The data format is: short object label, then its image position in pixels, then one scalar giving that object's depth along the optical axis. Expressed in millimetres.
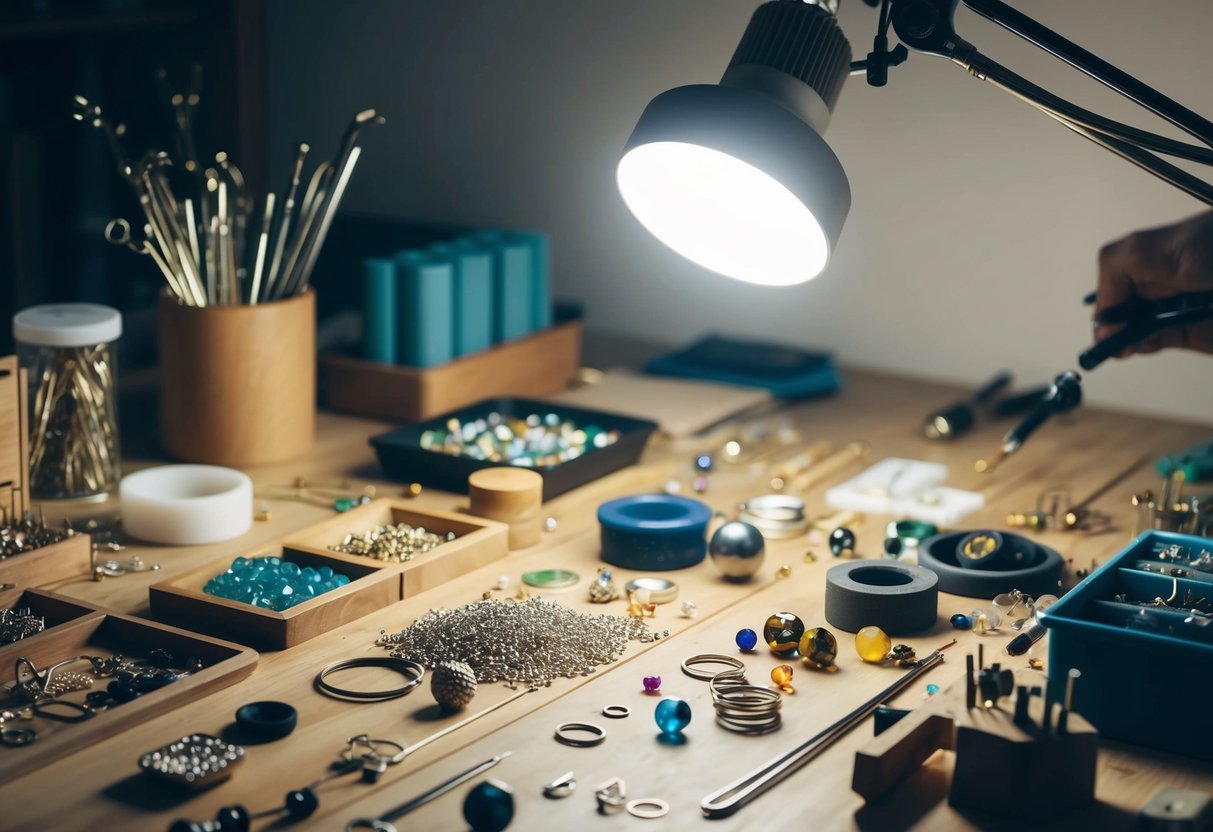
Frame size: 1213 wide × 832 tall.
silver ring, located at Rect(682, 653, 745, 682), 1255
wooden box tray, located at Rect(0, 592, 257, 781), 1081
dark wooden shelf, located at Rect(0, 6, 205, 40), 2078
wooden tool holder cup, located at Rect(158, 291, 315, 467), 1733
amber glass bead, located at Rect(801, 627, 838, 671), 1265
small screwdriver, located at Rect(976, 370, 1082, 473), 1565
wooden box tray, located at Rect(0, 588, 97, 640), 1309
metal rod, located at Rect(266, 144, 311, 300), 1779
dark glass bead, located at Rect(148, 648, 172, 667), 1243
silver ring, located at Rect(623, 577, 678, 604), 1423
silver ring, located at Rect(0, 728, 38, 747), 1102
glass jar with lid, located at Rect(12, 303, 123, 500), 1583
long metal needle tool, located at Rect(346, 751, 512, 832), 992
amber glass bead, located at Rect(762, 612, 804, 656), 1289
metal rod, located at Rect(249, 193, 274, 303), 1769
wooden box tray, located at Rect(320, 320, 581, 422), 1951
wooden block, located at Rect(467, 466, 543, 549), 1558
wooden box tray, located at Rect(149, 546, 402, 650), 1289
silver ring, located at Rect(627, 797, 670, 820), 1025
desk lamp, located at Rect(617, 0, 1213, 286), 1173
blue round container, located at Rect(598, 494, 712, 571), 1490
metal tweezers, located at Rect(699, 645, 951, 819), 1036
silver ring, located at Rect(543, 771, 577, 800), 1049
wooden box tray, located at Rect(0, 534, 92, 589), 1375
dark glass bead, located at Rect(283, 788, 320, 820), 1003
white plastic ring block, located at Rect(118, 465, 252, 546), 1510
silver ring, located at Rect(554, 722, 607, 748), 1127
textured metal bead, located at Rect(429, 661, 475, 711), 1157
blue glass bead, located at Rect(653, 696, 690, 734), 1132
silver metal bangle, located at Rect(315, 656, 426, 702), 1193
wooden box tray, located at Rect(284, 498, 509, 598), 1421
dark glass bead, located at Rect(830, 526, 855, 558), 1541
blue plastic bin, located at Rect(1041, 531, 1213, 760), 1124
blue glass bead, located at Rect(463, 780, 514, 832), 978
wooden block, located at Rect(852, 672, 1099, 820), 1036
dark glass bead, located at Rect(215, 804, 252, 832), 977
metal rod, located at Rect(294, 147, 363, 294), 1821
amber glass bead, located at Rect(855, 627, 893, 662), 1277
